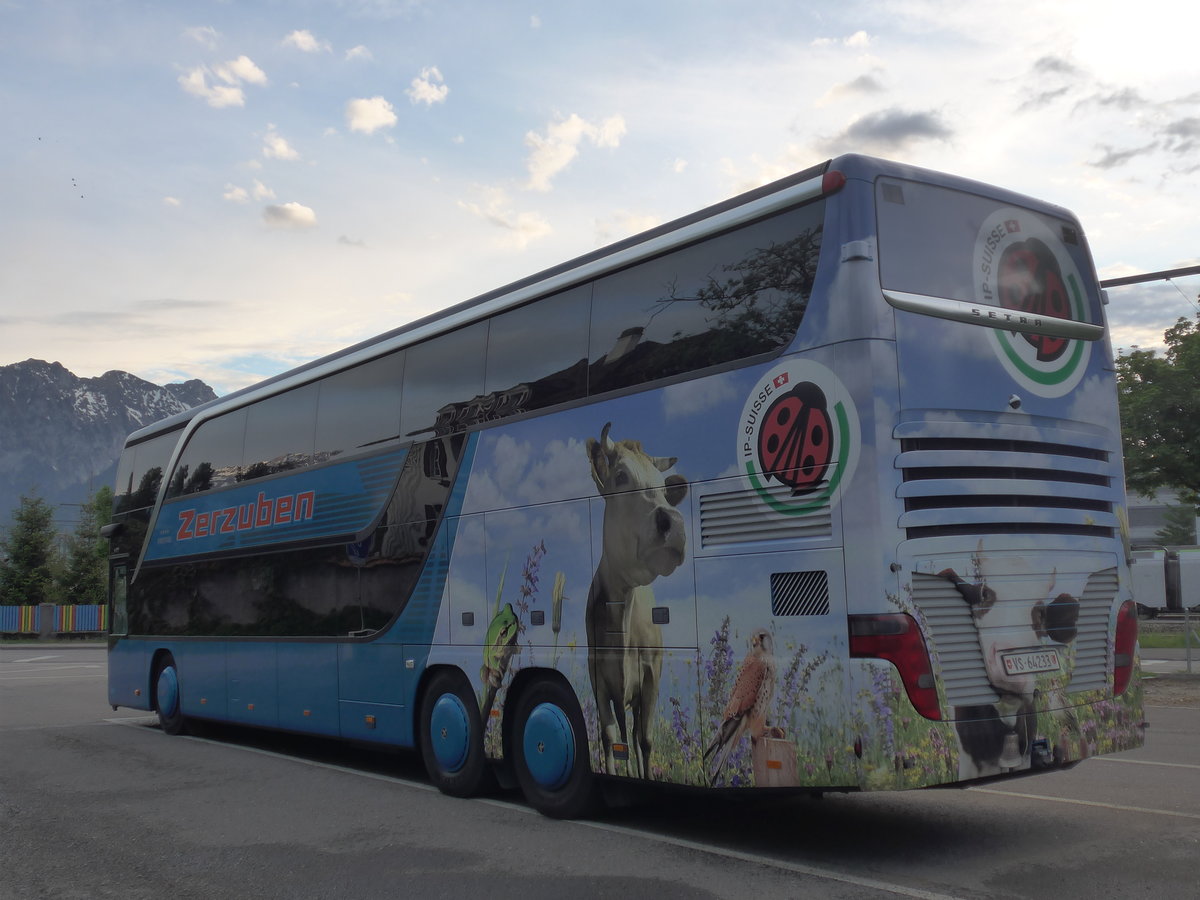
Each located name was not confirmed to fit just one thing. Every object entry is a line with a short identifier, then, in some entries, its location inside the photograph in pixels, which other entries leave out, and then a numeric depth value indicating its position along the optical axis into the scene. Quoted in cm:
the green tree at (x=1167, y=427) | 2152
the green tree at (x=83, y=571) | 5412
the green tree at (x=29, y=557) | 5356
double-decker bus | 673
